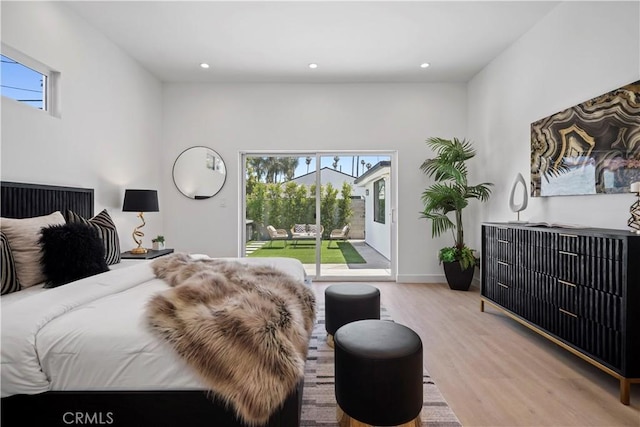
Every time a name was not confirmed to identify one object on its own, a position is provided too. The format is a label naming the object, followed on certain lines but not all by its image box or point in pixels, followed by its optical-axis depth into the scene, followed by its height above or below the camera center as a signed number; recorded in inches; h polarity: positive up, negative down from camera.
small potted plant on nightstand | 153.3 -15.1
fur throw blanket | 48.9 -21.1
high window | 94.7 +43.2
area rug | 66.1 -44.0
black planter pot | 167.6 -34.8
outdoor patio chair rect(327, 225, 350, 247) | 194.2 -13.3
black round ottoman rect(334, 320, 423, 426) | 56.3 -31.2
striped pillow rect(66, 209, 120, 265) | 109.2 -7.9
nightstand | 132.0 -18.6
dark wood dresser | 71.0 -22.0
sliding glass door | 192.7 +2.3
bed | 50.3 -27.2
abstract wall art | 88.1 +20.9
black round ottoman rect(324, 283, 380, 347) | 97.2 -29.9
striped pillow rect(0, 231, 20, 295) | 70.6 -12.9
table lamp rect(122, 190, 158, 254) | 137.7 +4.6
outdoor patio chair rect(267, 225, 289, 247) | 195.2 -13.9
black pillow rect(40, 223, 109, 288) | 77.4 -10.6
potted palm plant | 163.8 +6.0
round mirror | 186.1 +25.1
